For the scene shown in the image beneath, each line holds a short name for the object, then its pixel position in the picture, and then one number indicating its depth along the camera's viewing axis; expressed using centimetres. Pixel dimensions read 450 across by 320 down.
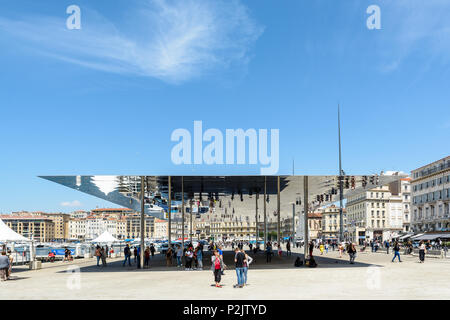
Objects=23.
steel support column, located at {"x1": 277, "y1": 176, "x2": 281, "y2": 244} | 3331
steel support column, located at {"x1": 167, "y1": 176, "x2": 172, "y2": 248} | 3058
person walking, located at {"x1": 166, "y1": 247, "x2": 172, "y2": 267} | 3122
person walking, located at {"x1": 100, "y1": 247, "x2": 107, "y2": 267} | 3208
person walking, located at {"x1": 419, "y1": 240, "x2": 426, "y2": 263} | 3269
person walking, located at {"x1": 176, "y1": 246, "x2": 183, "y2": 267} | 3073
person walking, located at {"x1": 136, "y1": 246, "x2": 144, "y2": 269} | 2982
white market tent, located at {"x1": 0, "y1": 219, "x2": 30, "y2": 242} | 2711
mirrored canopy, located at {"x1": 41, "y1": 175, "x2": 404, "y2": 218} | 2809
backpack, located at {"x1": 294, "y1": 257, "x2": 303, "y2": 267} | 2874
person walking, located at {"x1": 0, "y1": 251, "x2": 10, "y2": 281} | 2117
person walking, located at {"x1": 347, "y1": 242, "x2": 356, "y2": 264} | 2972
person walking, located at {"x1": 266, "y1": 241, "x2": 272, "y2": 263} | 3391
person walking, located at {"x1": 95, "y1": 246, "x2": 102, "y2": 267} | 3249
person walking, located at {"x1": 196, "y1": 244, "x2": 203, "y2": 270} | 2742
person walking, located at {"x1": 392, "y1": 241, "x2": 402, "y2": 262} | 3311
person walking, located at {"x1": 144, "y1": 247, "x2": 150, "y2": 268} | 3088
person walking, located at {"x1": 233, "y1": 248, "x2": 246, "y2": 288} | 1683
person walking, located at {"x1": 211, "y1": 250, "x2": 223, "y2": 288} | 1680
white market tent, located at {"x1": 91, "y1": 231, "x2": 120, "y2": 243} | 4688
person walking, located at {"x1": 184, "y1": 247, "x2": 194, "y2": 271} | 2742
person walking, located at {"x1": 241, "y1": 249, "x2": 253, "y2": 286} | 1689
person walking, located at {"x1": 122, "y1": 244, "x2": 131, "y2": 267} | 3260
